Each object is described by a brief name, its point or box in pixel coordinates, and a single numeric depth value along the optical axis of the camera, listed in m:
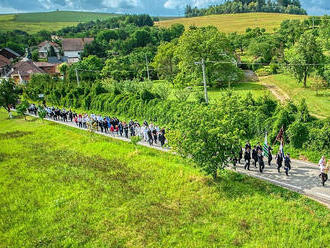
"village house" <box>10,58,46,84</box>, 67.81
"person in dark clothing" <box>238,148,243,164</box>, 18.55
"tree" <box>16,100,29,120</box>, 36.28
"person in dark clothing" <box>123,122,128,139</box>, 26.20
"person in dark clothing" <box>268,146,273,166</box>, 17.78
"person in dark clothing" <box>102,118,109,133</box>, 28.32
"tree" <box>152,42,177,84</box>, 56.60
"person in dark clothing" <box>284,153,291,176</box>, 16.18
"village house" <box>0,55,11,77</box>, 82.69
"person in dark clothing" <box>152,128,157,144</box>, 23.80
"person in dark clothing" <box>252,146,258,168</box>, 17.72
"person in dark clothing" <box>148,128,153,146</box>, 23.61
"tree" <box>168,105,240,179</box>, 15.59
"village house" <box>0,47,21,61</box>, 99.56
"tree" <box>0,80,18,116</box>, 37.44
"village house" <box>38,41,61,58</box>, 108.46
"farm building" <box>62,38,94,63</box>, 101.62
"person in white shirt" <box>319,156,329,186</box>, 14.76
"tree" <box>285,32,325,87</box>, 37.53
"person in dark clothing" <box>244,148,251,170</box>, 17.70
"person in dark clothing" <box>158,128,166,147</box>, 22.83
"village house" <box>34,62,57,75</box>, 79.19
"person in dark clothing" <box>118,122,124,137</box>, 26.66
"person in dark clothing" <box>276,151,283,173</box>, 16.78
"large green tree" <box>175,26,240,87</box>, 43.28
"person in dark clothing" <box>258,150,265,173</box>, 17.15
